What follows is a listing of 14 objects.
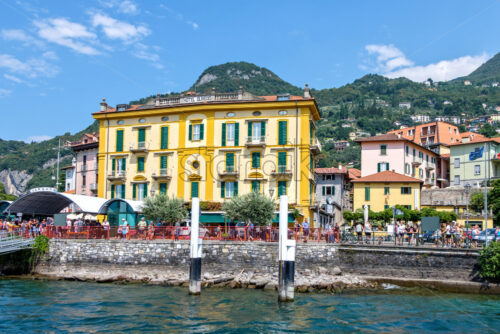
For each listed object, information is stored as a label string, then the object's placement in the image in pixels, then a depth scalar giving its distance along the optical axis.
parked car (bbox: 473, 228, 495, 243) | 28.00
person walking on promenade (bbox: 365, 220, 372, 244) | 29.34
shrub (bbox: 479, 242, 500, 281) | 25.11
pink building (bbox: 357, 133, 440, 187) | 62.94
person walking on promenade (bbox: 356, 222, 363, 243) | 30.11
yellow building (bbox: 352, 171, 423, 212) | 53.41
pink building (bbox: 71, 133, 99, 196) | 55.56
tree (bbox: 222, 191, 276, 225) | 34.31
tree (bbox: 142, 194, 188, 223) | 36.25
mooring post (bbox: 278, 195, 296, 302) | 22.28
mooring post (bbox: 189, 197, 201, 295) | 24.08
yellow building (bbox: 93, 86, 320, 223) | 41.31
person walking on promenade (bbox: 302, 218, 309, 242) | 29.88
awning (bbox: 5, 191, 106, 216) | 34.81
